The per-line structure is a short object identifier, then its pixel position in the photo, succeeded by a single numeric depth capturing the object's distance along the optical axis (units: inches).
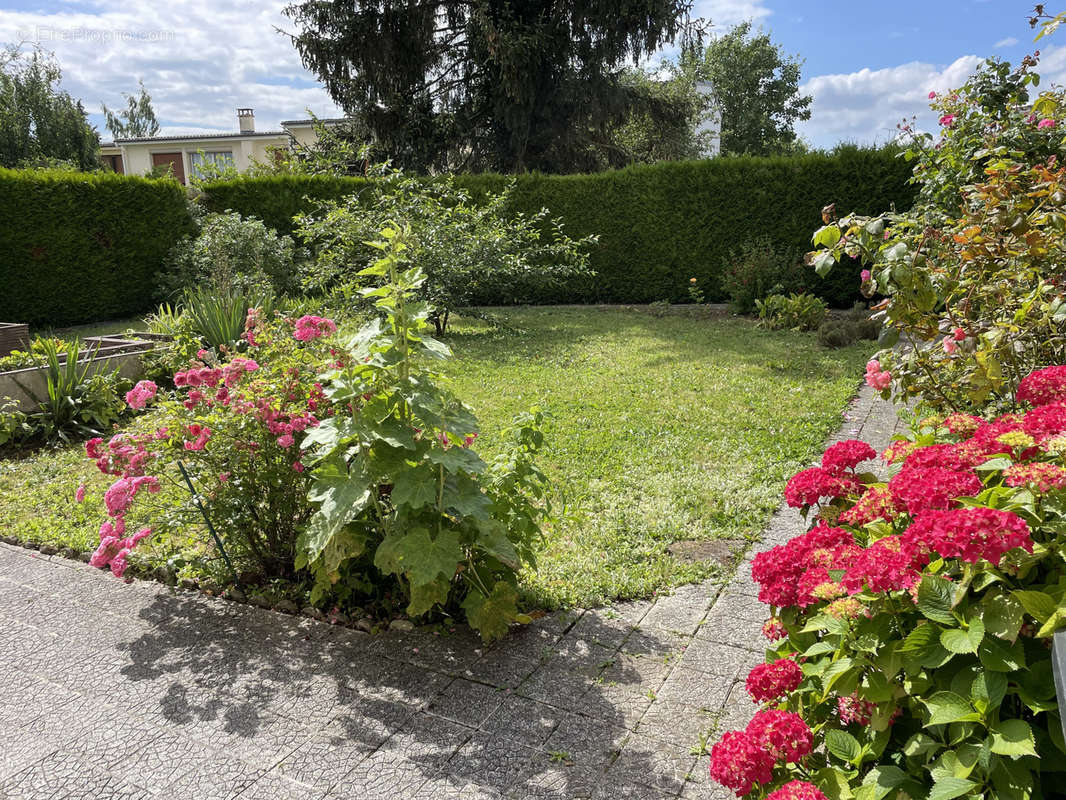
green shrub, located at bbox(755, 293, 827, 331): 374.9
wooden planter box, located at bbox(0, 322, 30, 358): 281.9
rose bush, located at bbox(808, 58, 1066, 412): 100.7
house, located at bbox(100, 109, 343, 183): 1236.5
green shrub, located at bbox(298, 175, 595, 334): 365.7
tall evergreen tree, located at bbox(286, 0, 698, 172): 573.9
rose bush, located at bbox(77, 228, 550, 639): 88.9
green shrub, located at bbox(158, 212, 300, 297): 434.6
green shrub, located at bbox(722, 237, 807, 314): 426.9
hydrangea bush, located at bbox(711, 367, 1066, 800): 44.2
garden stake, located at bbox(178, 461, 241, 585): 110.8
